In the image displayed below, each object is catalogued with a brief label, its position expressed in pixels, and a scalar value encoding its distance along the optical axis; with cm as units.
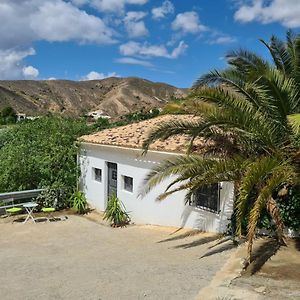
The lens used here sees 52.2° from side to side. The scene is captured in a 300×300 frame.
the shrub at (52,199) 1252
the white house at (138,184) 883
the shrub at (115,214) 1043
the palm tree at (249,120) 631
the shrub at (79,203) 1218
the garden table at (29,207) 1089
